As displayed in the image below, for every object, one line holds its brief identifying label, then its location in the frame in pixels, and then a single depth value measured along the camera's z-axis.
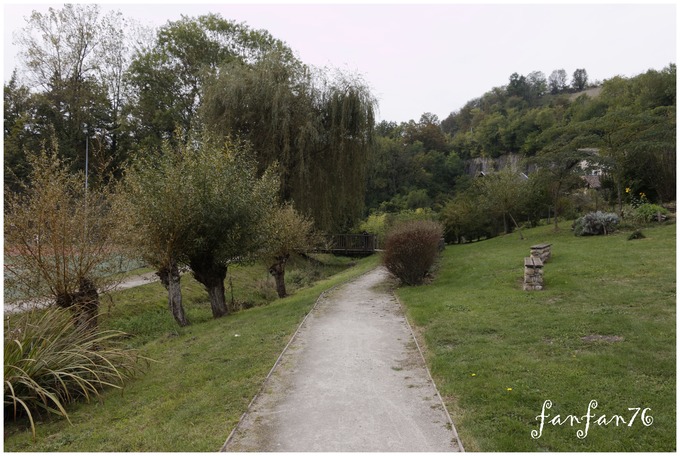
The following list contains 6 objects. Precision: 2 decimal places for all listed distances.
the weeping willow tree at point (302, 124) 20.00
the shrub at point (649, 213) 18.97
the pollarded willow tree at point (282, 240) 12.76
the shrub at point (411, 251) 13.27
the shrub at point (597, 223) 18.70
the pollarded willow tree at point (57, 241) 7.60
